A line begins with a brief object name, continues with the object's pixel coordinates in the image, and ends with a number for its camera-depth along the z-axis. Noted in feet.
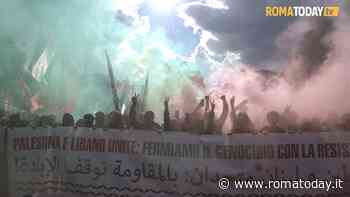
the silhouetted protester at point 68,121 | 12.66
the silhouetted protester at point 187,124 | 12.32
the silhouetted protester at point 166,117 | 12.39
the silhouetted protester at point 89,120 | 12.59
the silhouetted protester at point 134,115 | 12.51
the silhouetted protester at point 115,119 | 12.56
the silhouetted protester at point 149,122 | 12.43
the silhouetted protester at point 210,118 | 12.31
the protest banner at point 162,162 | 11.84
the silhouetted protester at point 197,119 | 12.32
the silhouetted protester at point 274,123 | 12.03
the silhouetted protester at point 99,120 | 12.57
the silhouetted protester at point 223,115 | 12.32
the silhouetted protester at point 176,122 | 12.35
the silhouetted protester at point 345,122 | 11.90
